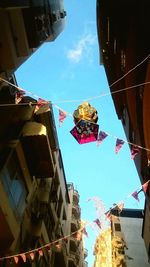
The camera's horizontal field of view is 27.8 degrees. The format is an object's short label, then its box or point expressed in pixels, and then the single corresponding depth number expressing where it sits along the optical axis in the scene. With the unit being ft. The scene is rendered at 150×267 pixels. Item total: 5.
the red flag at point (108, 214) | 36.35
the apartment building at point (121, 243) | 100.58
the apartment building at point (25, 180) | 40.88
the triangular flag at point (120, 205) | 36.12
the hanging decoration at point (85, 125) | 36.33
